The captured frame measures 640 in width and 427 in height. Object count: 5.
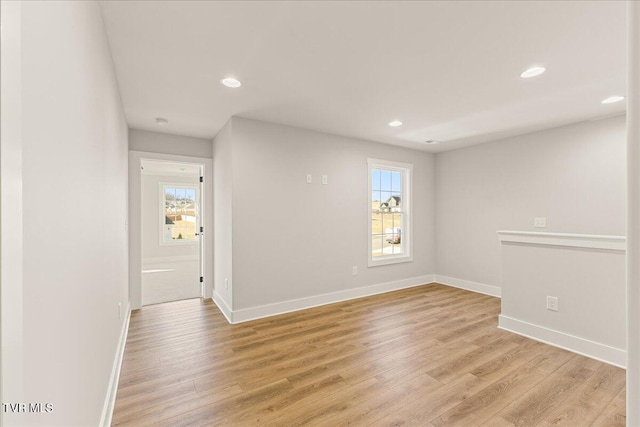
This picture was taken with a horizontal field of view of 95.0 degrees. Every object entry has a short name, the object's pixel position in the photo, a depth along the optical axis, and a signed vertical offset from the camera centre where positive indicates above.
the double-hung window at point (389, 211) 4.88 +0.04
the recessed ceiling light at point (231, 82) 2.52 +1.17
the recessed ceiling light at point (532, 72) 2.36 +1.15
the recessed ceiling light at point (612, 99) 2.92 +1.14
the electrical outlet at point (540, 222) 4.08 -0.14
